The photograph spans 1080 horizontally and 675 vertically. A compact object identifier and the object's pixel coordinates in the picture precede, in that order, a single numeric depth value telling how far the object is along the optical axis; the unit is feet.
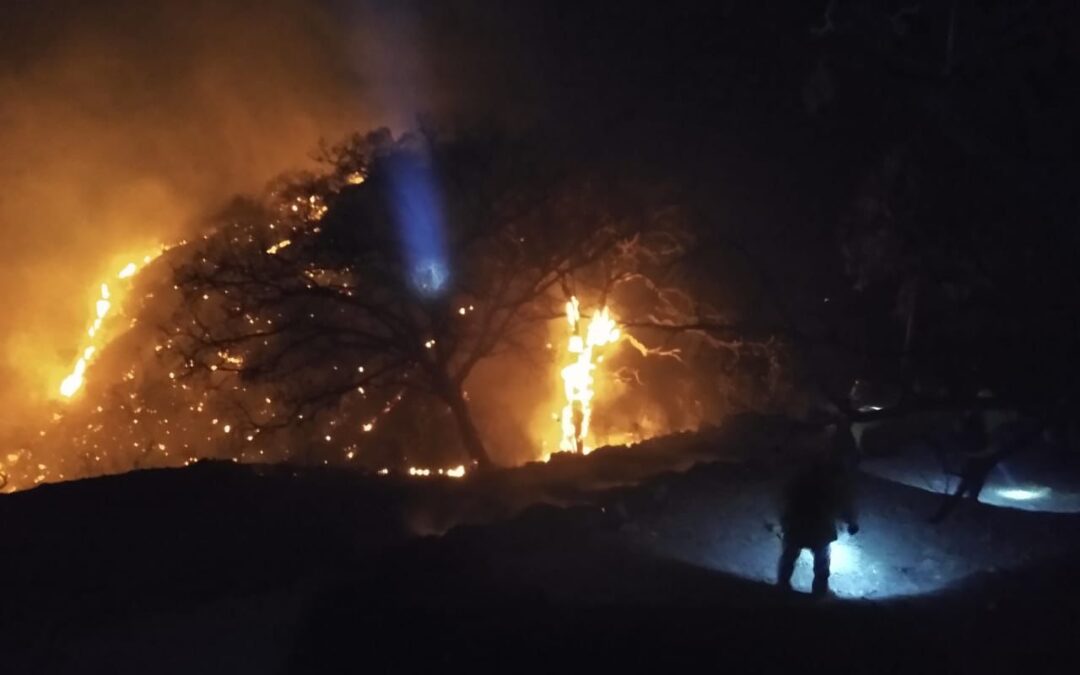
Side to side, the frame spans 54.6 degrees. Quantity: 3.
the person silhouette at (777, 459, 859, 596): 34.35
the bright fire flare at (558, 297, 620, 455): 74.43
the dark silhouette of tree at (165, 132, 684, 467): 61.31
